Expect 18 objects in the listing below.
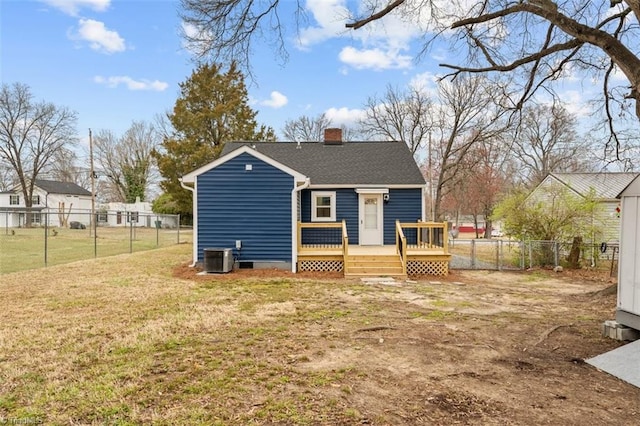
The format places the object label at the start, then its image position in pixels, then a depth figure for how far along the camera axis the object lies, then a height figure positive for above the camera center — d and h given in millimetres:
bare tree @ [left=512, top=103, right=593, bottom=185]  28856 +5134
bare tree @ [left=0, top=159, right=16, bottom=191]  37844 +3429
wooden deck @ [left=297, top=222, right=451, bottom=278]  10758 -1442
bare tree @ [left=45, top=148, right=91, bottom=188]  40000 +4737
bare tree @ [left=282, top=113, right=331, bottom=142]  38500 +8627
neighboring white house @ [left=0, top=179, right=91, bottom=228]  36781 +945
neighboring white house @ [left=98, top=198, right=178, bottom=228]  35125 -949
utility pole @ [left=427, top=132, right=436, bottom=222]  27672 +2407
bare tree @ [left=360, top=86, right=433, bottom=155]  28250 +7556
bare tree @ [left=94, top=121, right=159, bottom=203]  41906 +5920
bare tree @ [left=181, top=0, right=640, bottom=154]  5957 +3339
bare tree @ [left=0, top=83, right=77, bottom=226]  35750 +7615
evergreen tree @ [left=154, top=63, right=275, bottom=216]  27750 +6672
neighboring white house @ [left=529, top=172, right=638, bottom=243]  13790 +1047
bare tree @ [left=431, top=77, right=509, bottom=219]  23594 +5976
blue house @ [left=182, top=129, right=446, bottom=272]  11344 +377
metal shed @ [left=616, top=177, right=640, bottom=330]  4699 -595
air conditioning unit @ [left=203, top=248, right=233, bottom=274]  10703 -1490
